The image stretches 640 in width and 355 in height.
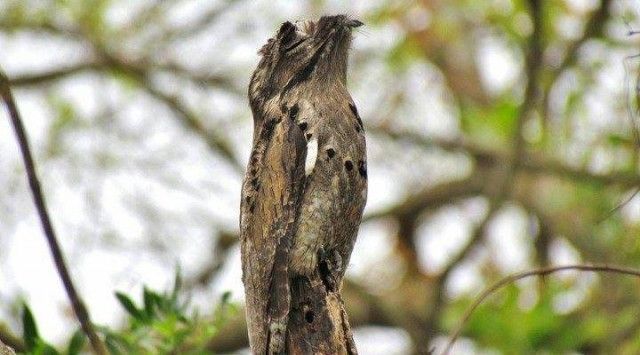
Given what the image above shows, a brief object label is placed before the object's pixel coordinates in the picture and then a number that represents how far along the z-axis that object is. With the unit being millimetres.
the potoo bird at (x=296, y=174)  6980
